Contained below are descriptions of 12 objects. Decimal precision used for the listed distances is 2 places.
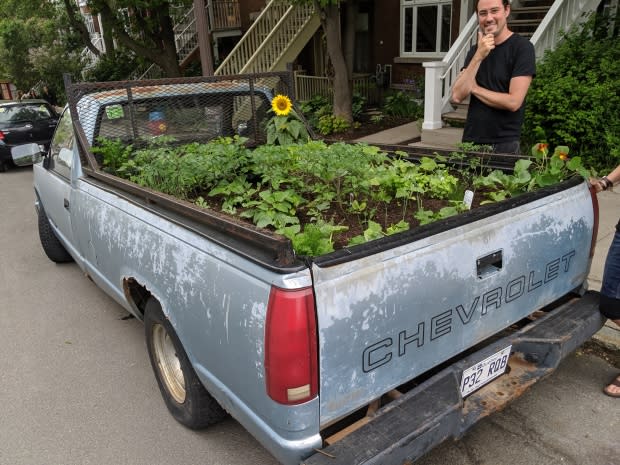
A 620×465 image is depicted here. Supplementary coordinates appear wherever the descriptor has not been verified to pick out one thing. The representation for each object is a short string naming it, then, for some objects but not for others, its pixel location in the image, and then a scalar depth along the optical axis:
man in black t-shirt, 3.41
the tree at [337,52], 9.77
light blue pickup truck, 1.80
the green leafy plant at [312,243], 1.97
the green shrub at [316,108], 11.60
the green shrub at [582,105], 6.43
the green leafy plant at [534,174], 2.75
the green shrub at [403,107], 12.17
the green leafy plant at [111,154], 3.64
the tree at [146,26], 14.67
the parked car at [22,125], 11.35
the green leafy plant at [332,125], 10.93
